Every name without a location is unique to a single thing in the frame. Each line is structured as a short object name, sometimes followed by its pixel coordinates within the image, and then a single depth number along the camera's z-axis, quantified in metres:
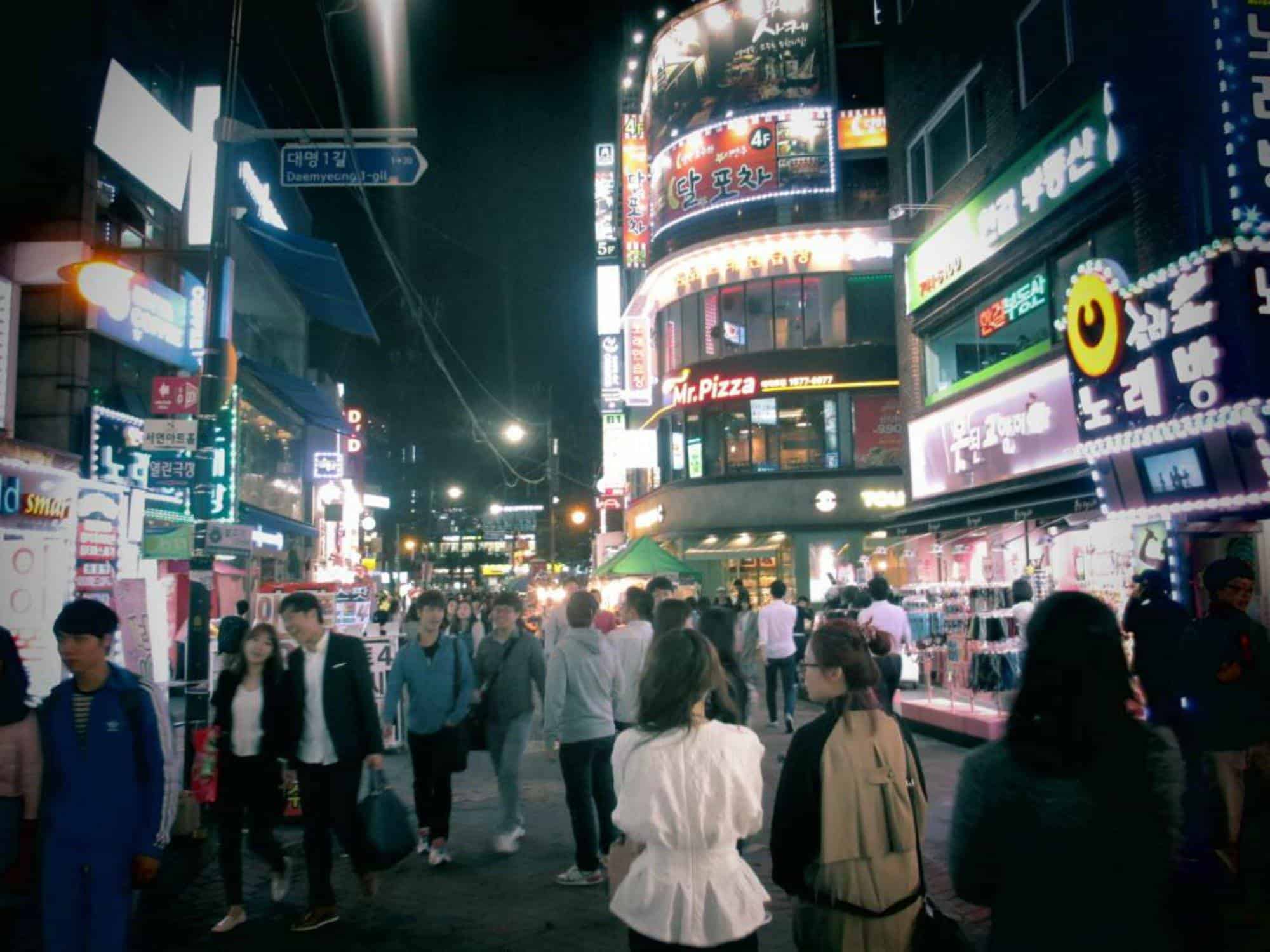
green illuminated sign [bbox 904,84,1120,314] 12.11
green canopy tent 20.88
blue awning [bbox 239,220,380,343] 17.14
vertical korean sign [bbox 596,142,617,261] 45.62
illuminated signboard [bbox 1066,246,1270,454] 8.10
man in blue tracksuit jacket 4.09
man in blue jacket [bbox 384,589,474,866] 7.77
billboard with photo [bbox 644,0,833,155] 31.91
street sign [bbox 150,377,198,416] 14.89
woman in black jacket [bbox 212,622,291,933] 6.57
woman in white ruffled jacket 3.31
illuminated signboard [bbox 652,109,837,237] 31.30
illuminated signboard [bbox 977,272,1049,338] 14.46
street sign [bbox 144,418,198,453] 11.08
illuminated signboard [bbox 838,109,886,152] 32.28
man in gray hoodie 7.10
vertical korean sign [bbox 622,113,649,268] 40.25
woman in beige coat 3.24
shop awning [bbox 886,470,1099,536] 12.62
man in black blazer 6.39
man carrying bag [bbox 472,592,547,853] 8.05
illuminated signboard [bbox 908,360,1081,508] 13.47
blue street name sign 10.88
